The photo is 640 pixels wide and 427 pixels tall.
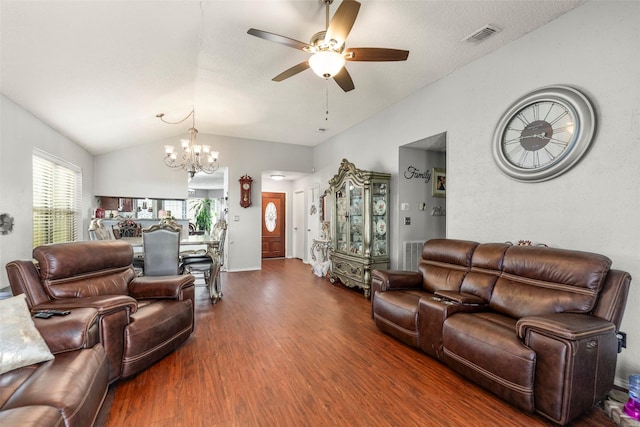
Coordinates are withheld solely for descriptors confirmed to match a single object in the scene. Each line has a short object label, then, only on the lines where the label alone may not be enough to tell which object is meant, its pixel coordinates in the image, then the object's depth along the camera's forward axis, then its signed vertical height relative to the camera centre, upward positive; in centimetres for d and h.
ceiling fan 194 +127
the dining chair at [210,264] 421 -79
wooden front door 844 -42
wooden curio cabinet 457 -26
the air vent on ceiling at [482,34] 273 +174
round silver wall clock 245 +72
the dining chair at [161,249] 364 -49
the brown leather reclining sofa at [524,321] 174 -86
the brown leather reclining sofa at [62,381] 120 -85
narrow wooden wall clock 649 +46
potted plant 975 -10
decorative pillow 153 -72
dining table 420 -60
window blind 370 +19
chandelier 427 +105
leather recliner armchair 214 -71
